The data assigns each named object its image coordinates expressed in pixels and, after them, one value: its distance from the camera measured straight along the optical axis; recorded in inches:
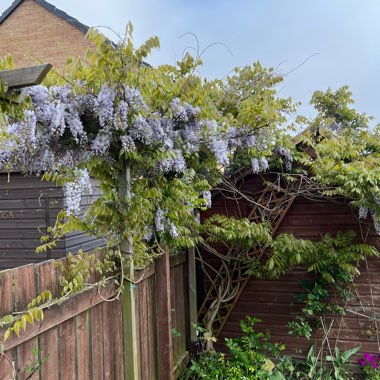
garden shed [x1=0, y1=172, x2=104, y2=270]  173.0
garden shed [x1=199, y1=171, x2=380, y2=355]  149.2
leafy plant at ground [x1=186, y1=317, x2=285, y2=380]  127.6
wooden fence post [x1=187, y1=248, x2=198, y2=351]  151.1
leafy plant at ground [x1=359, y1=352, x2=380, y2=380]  139.3
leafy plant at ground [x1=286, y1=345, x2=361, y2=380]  139.3
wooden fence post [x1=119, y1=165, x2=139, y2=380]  89.0
